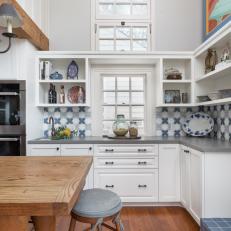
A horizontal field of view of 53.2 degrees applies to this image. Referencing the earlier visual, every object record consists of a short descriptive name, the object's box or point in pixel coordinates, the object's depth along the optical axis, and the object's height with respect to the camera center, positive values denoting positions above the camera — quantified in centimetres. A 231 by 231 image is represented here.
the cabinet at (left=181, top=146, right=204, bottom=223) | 219 -69
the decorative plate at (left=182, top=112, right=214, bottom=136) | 314 -14
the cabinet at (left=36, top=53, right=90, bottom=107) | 306 +45
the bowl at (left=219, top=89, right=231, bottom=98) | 232 +22
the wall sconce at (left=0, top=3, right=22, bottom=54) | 136 +59
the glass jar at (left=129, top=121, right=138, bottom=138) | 309 -24
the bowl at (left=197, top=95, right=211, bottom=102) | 285 +20
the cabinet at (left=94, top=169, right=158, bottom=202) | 283 -83
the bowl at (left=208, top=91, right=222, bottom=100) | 255 +21
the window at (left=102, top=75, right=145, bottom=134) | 345 +24
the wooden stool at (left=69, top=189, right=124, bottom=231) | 135 -56
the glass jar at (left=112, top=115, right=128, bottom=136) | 311 -17
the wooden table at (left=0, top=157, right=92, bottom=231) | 81 -32
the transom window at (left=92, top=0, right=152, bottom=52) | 342 +133
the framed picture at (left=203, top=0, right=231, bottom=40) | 249 +118
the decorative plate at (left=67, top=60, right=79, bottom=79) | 322 +61
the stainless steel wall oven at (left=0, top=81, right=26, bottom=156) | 265 -3
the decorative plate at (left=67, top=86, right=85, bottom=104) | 331 +30
